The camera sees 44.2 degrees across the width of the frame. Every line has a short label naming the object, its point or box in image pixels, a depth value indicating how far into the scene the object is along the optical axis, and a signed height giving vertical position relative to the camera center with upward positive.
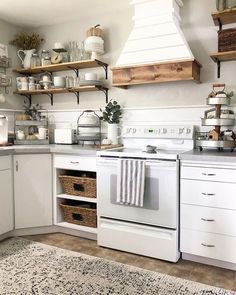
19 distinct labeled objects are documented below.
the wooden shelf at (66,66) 3.21 +0.76
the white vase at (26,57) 3.61 +0.94
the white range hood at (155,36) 2.62 +0.89
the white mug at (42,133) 3.49 -0.01
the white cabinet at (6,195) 2.75 -0.61
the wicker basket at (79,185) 2.76 -0.53
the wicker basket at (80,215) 2.79 -0.82
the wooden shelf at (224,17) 2.42 +0.99
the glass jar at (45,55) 3.50 +0.94
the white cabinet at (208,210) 2.15 -0.61
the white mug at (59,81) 3.41 +0.60
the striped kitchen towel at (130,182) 2.35 -0.41
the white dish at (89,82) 3.18 +0.54
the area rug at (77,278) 1.97 -1.07
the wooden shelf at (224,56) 2.45 +0.66
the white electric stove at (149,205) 2.31 -0.62
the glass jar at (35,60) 3.59 +0.88
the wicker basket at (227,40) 2.48 +0.79
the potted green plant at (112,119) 3.15 +0.14
